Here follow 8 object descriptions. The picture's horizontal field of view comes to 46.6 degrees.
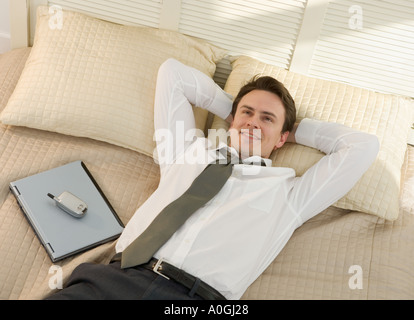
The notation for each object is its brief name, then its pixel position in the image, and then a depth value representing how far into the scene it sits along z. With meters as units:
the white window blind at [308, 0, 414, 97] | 1.93
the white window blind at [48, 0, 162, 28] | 2.10
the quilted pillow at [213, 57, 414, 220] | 1.70
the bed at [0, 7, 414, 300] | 1.52
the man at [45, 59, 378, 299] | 1.39
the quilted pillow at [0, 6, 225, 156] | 1.81
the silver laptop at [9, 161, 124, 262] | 1.53
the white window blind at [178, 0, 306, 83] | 2.02
